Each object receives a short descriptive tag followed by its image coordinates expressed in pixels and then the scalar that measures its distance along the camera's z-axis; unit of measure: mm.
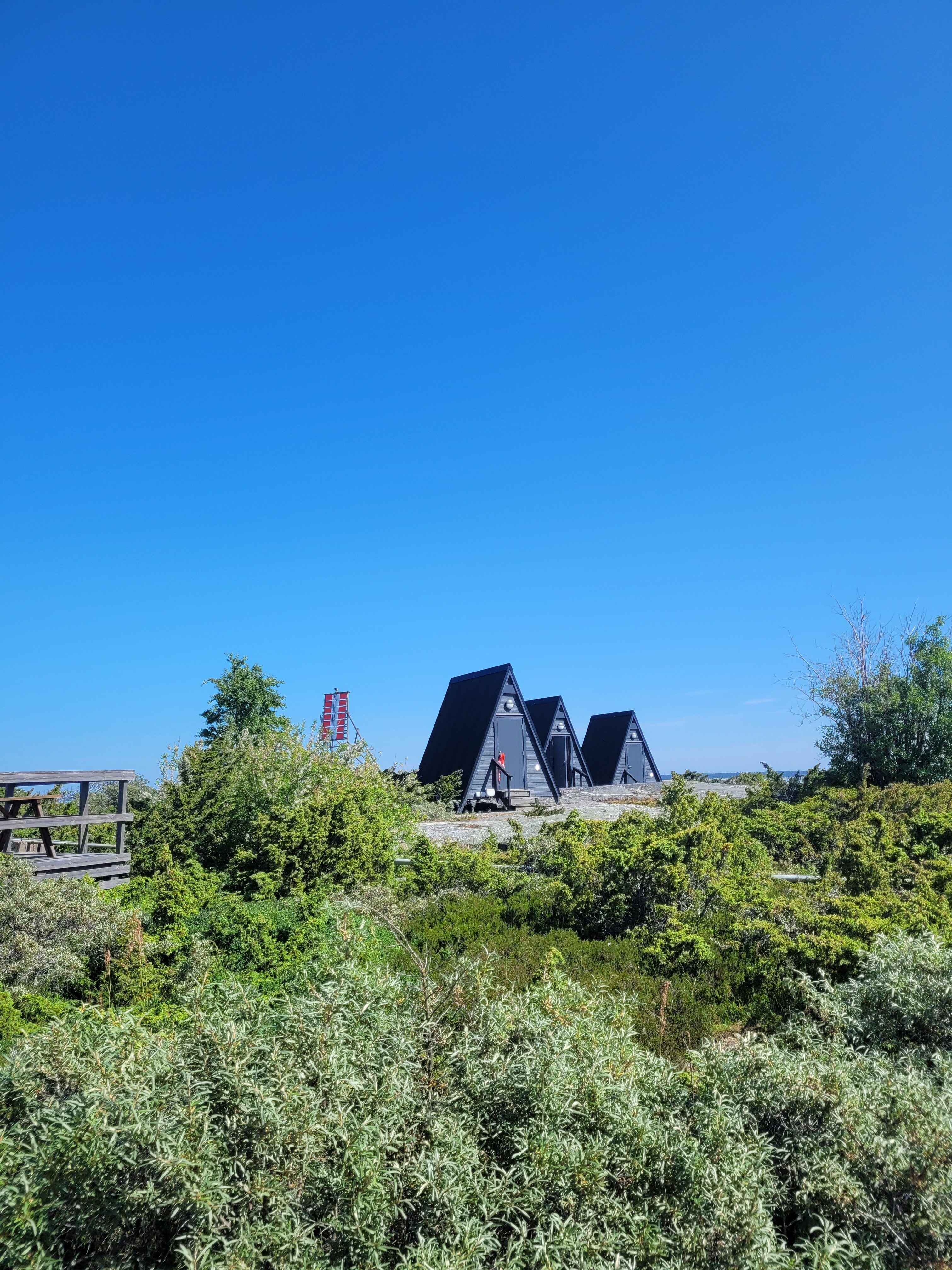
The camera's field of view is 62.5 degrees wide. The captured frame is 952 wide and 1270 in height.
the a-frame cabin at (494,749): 26938
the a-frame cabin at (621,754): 34844
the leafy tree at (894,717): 22625
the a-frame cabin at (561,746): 33406
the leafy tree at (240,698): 25766
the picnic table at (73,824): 10484
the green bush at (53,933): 6809
